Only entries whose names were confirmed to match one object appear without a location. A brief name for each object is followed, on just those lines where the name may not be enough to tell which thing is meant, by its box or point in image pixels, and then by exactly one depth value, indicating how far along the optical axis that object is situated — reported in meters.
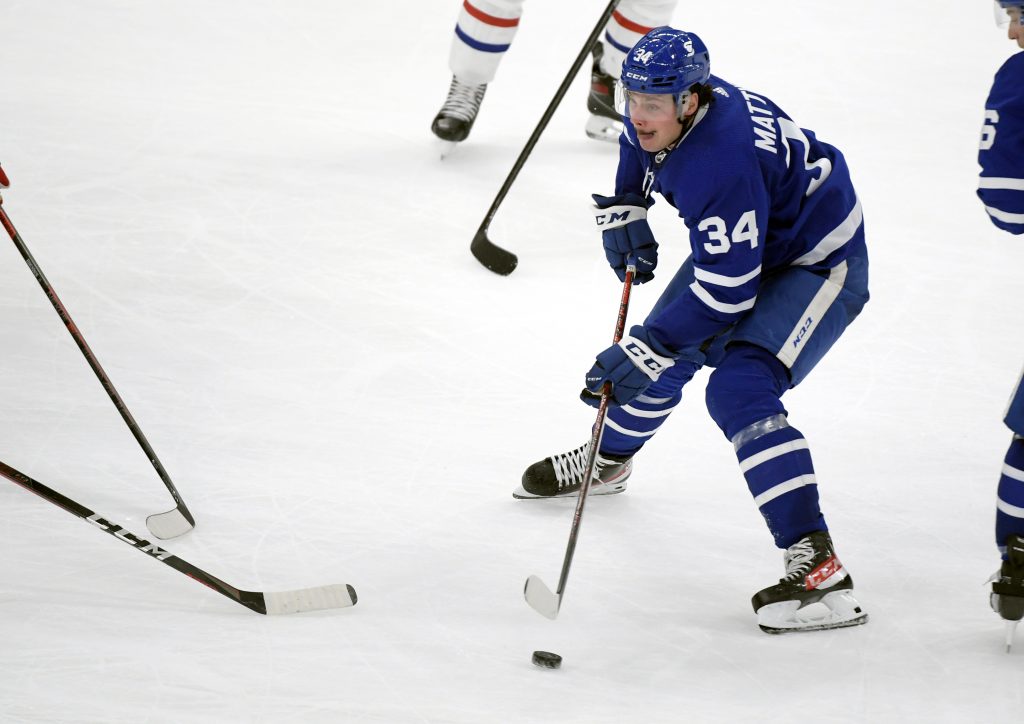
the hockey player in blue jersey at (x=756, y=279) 27.58
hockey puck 27.41
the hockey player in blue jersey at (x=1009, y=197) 27.32
